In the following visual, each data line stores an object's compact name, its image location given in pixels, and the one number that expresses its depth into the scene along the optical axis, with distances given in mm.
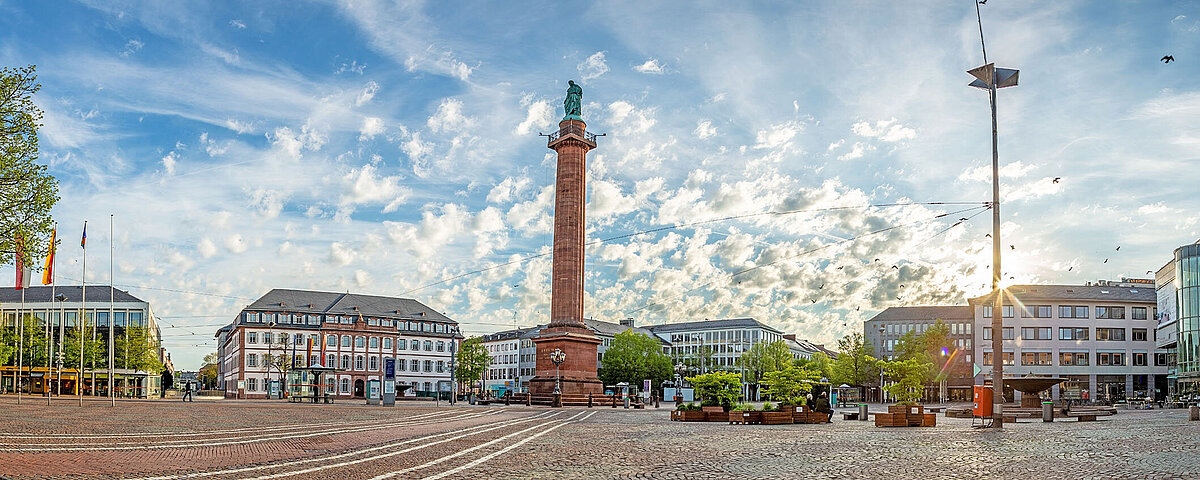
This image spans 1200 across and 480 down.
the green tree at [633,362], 106188
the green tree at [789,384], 29969
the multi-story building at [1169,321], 80250
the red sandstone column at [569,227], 60906
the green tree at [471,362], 110188
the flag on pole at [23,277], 44312
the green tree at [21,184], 26547
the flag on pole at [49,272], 51647
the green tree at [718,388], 32844
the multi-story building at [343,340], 109375
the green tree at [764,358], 124062
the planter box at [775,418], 29203
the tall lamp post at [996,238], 25438
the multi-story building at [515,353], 154375
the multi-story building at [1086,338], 106875
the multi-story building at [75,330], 90500
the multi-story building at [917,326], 149625
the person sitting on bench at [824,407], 31580
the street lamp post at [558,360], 57094
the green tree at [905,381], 29125
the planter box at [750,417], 29547
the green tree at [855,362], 94875
